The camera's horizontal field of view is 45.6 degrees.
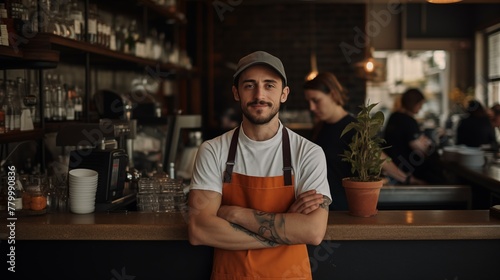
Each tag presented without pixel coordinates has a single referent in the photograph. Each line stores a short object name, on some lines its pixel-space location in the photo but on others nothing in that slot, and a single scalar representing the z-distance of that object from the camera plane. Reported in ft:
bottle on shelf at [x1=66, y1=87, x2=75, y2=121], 12.46
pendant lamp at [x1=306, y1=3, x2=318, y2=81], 31.19
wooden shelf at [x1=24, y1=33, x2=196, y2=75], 9.49
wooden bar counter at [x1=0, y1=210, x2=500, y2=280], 7.66
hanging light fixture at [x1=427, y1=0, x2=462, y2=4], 12.27
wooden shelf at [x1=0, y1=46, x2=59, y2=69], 9.19
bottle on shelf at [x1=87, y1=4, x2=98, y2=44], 12.79
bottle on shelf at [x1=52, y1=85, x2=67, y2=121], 12.13
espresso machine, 8.87
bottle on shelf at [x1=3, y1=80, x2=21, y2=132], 9.58
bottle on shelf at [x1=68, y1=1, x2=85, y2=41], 12.16
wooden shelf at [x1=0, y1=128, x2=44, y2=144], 9.08
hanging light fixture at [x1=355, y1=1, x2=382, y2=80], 25.34
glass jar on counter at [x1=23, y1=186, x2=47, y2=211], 8.35
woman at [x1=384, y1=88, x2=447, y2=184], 17.25
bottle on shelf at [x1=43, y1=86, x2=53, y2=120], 11.90
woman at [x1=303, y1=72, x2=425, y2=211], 10.59
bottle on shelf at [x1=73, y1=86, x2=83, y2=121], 12.81
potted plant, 7.96
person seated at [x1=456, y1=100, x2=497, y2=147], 22.94
